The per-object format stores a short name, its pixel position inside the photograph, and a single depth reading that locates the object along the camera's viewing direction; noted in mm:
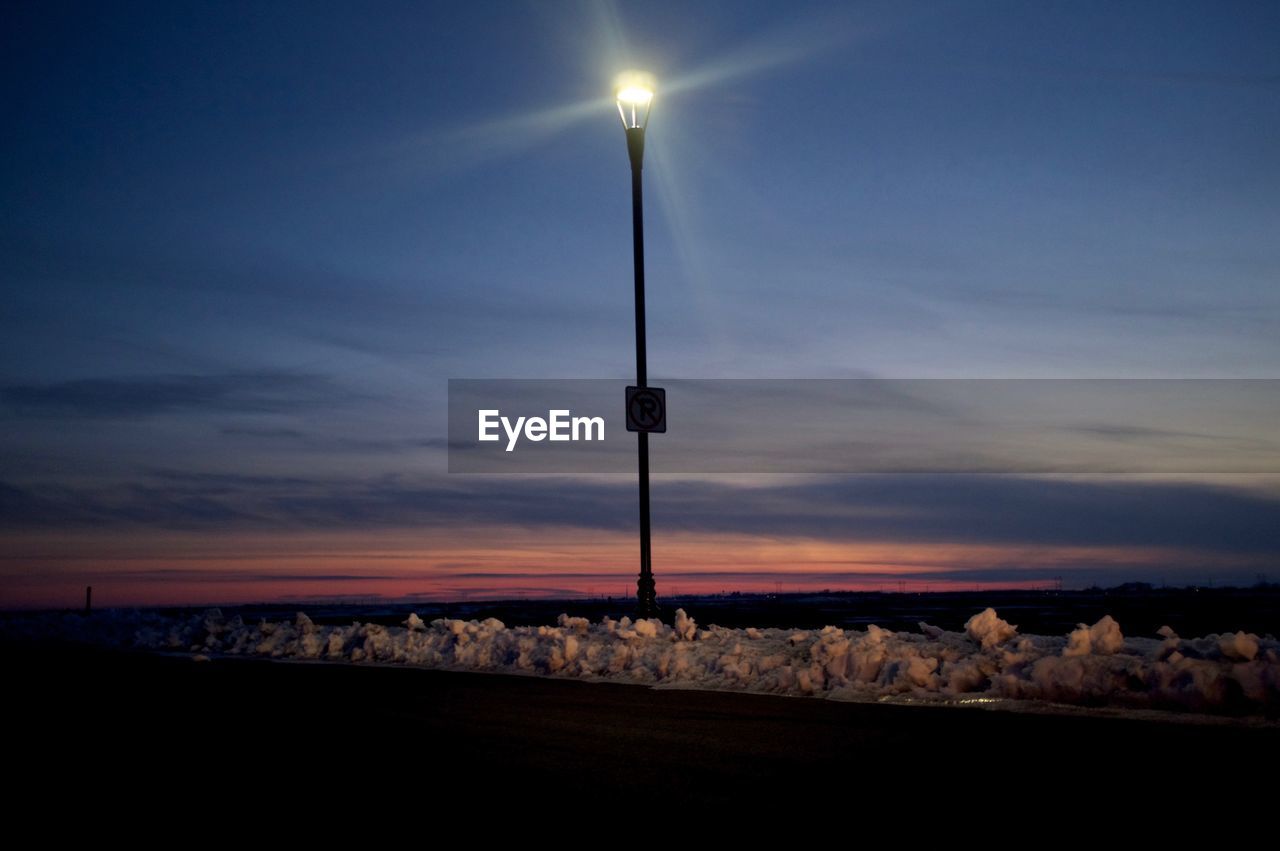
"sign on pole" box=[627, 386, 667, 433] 17094
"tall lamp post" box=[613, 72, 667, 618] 17094
